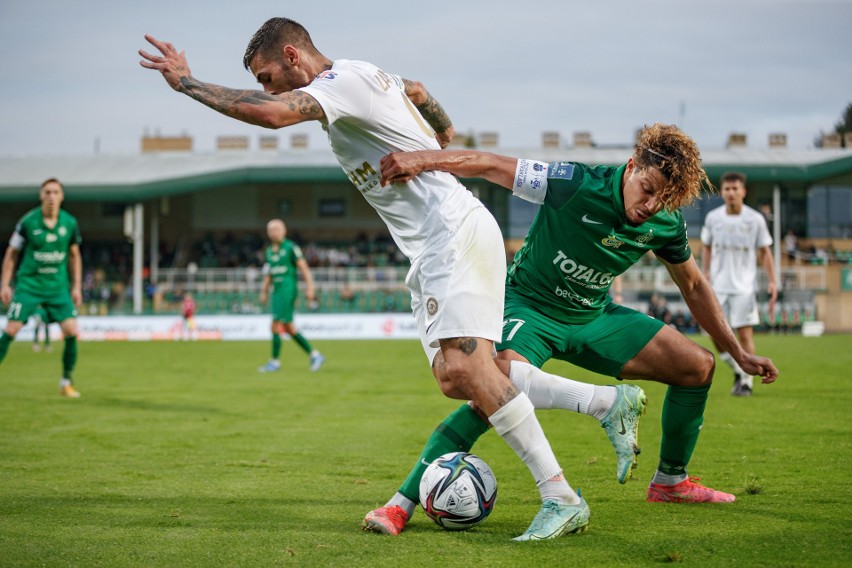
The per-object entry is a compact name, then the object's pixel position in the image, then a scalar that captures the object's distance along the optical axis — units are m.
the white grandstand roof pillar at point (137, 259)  40.38
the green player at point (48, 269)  11.91
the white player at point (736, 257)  12.38
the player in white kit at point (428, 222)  4.42
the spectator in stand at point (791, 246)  45.78
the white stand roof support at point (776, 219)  41.50
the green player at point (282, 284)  16.69
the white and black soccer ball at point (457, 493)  4.61
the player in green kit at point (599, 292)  4.72
